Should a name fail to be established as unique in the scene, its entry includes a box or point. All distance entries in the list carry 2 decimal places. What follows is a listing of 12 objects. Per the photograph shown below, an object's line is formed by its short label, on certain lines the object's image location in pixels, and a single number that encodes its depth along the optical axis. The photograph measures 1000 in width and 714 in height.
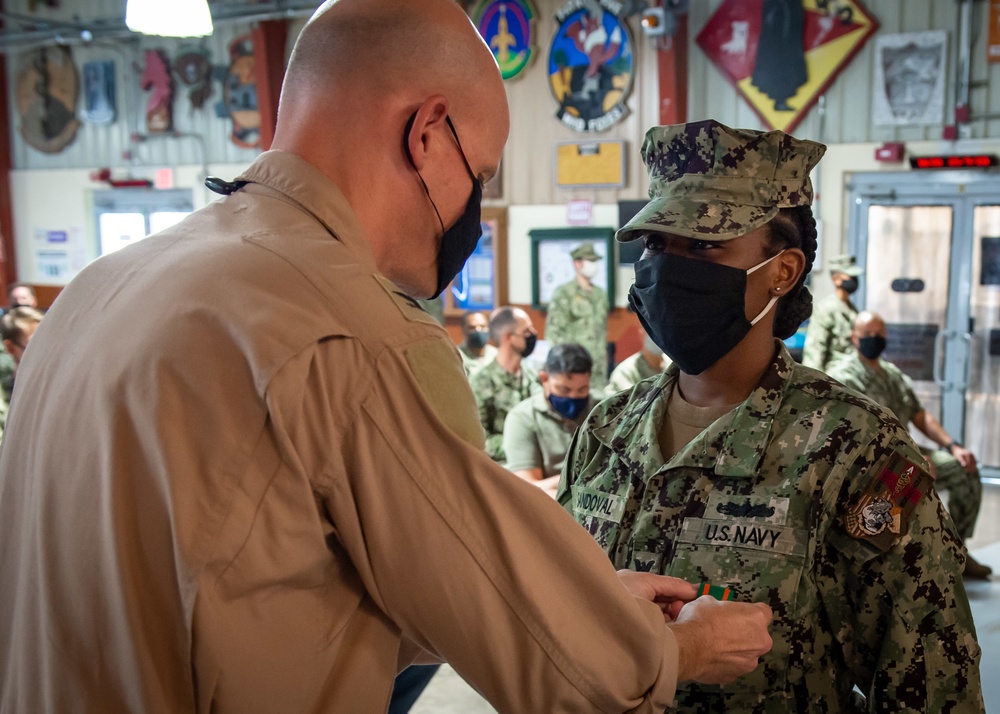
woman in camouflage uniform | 1.47
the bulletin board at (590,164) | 8.62
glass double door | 7.23
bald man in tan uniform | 0.94
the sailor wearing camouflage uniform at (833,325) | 6.79
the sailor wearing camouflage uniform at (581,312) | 8.23
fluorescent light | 5.13
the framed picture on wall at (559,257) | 8.68
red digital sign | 6.97
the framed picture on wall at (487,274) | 9.22
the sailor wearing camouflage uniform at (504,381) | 5.34
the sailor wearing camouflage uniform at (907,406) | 5.36
